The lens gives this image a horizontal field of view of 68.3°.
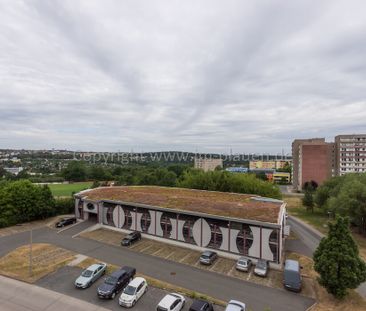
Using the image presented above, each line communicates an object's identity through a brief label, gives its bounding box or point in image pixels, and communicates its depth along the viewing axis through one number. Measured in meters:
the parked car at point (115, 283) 21.56
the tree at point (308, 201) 61.41
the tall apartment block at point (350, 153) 100.12
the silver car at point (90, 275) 23.08
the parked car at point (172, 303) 19.27
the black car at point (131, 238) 34.23
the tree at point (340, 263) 21.03
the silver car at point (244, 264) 27.42
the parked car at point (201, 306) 19.28
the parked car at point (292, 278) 23.53
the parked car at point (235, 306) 19.19
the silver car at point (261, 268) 26.42
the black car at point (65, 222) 42.62
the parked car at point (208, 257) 28.80
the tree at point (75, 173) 130.11
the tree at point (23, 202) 43.31
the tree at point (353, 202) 40.50
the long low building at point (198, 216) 29.91
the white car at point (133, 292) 20.64
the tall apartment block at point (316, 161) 99.69
